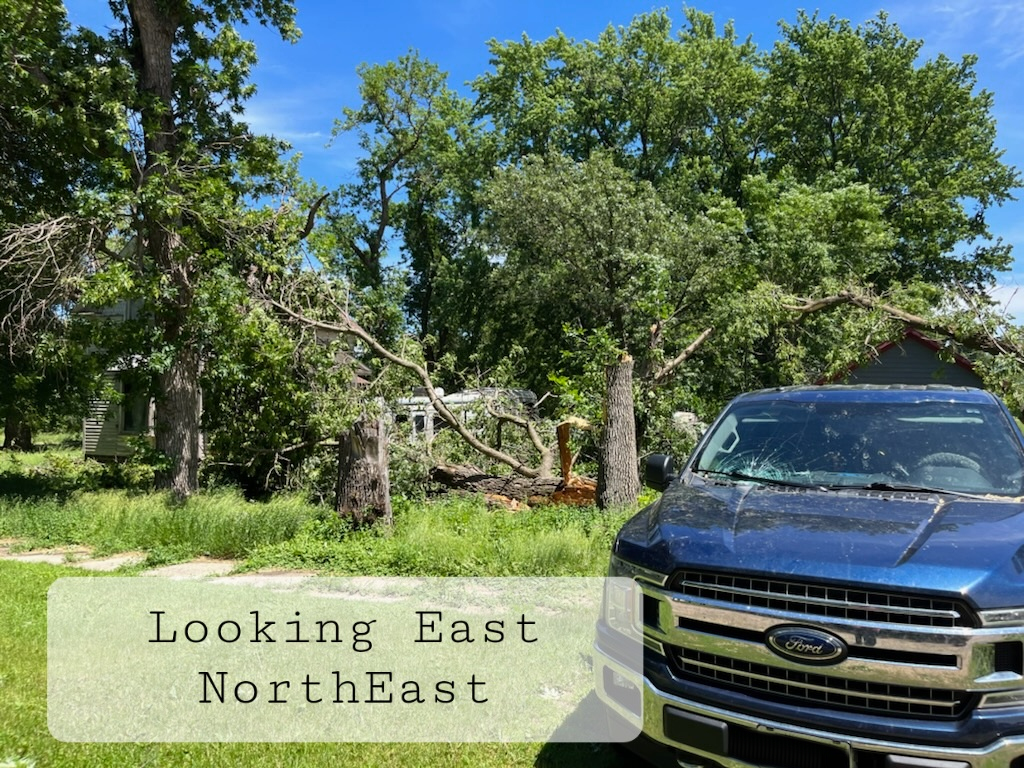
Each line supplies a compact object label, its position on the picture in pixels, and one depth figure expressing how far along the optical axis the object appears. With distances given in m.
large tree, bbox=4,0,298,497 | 11.83
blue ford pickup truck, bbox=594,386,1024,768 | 2.50
